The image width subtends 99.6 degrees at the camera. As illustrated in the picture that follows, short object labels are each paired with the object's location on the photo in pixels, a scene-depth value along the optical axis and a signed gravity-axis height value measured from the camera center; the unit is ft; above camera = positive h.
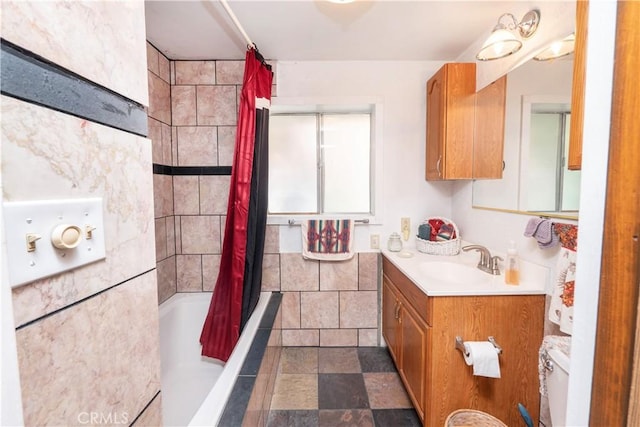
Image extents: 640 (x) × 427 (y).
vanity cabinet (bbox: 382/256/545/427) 4.25 -2.48
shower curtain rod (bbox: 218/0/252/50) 4.38 +3.08
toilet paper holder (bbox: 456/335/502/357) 4.08 -2.26
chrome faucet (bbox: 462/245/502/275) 5.01 -1.22
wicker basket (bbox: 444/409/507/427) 4.07 -3.39
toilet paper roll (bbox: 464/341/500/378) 3.96 -2.39
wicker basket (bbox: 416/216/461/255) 6.29 -1.17
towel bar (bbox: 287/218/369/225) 6.98 -0.64
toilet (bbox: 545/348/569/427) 2.97 -2.11
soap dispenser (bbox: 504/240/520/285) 4.49 -1.18
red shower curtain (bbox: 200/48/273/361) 5.62 -0.68
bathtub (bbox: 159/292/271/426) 5.23 -3.65
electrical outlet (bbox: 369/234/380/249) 7.06 -1.16
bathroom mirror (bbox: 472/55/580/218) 3.76 +0.87
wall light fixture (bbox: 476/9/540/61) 4.39 +2.70
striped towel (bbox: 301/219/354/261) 6.78 -1.05
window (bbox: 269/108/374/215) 7.46 +0.93
